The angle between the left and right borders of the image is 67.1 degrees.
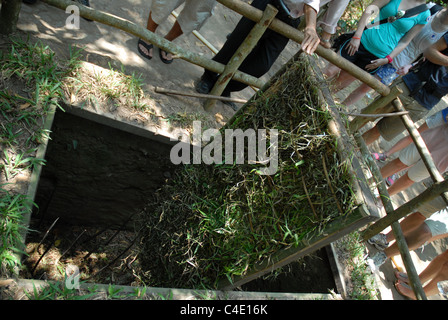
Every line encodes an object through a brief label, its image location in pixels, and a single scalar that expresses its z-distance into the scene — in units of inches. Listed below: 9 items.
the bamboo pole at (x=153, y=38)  114.3
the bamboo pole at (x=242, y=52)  119.6
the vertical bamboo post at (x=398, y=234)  126.3
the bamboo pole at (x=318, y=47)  118.6
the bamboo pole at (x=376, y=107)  149.1
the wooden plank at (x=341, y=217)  74.2
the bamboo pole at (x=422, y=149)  129.8
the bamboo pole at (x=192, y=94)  134.0
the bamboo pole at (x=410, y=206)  126.9
